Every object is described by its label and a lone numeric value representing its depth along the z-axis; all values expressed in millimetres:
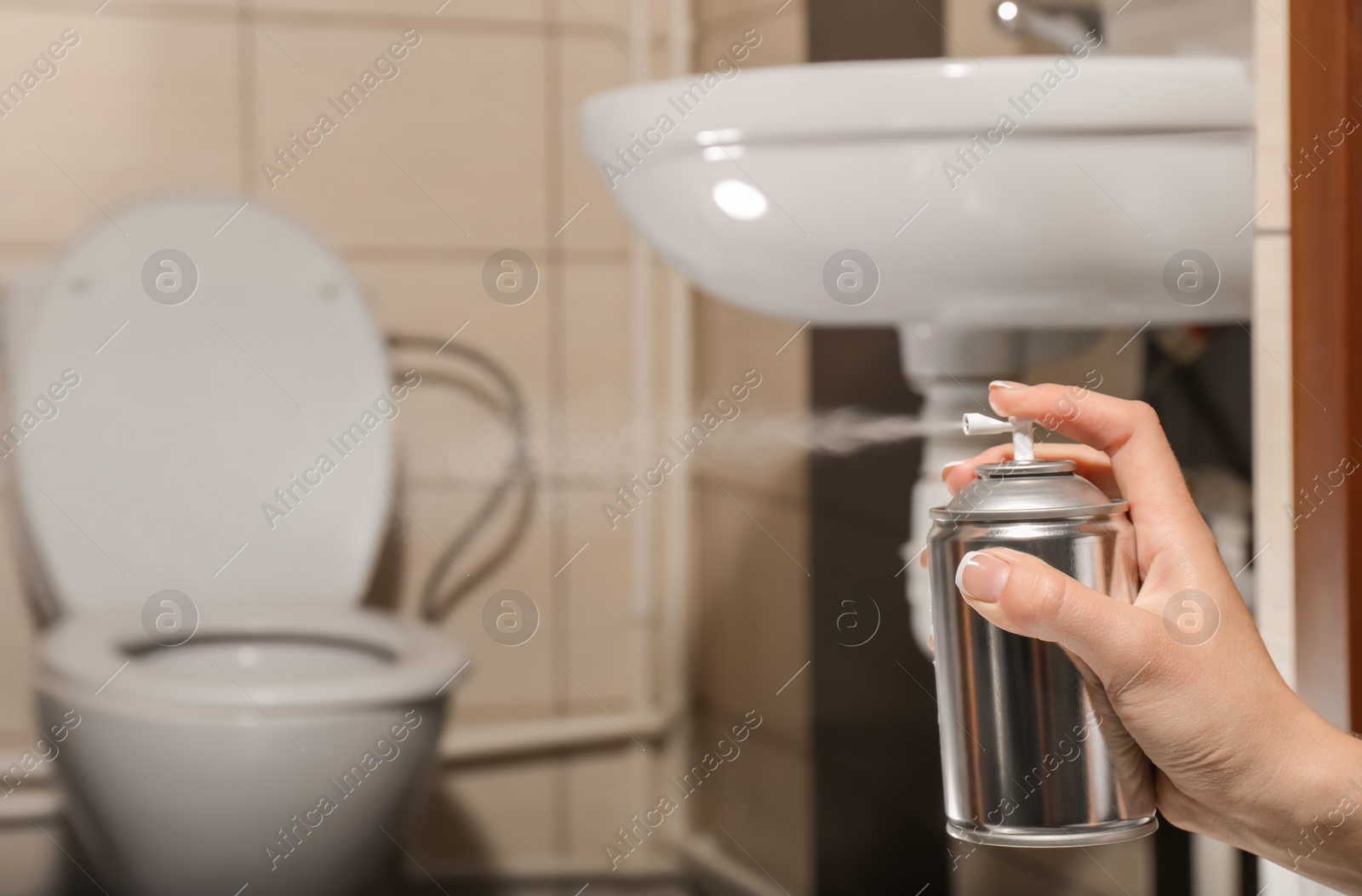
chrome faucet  1343
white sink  1201
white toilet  1425
